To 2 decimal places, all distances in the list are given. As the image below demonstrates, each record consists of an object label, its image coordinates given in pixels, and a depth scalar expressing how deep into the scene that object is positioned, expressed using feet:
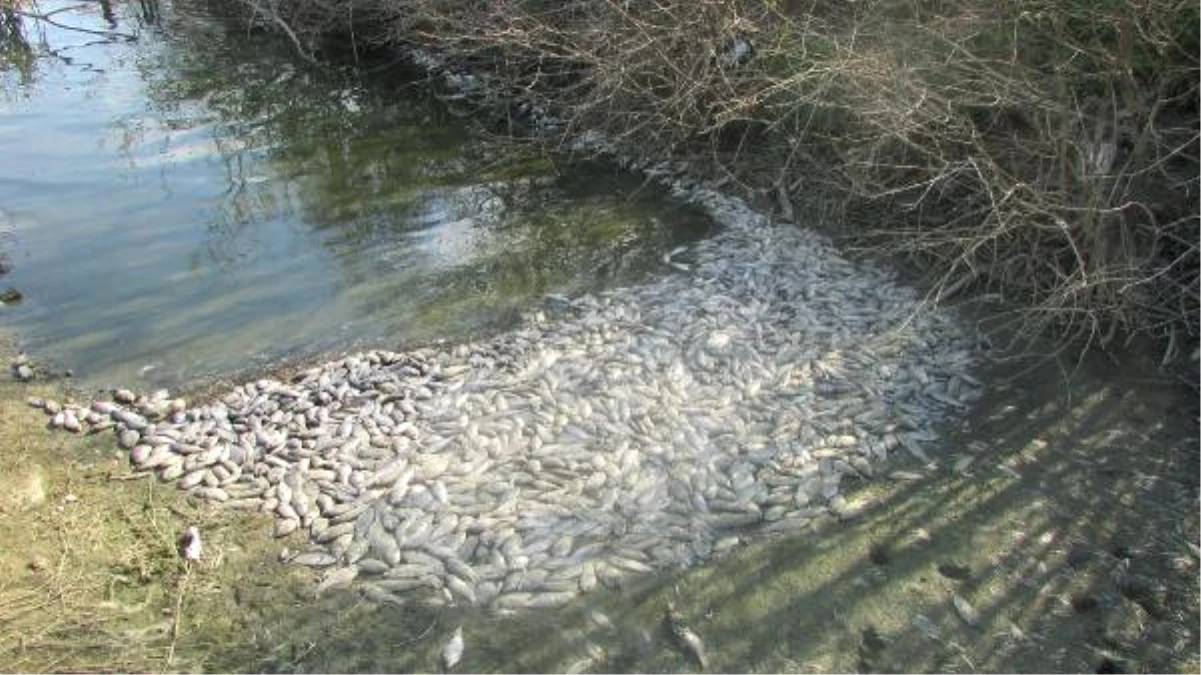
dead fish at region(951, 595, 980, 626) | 15.90
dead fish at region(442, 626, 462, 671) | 15.24
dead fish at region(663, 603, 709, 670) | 15.37
